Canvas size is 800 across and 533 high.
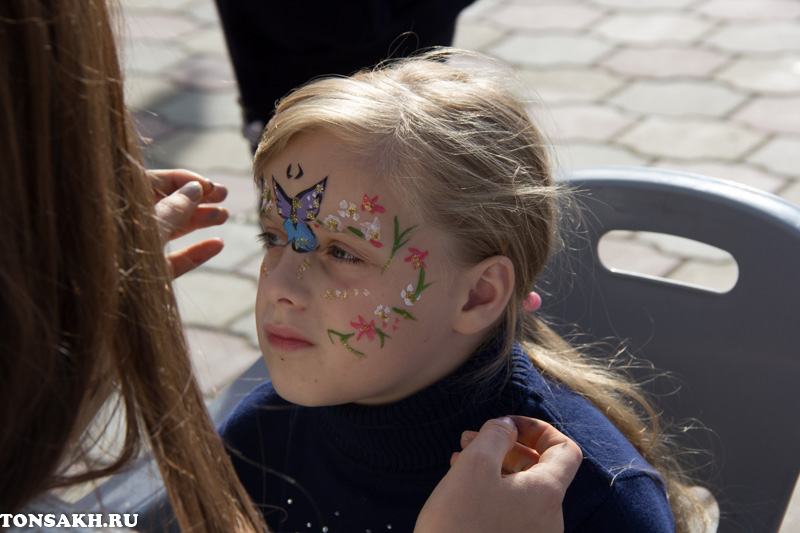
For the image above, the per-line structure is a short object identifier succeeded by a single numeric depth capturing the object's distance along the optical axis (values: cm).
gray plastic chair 119
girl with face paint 100
